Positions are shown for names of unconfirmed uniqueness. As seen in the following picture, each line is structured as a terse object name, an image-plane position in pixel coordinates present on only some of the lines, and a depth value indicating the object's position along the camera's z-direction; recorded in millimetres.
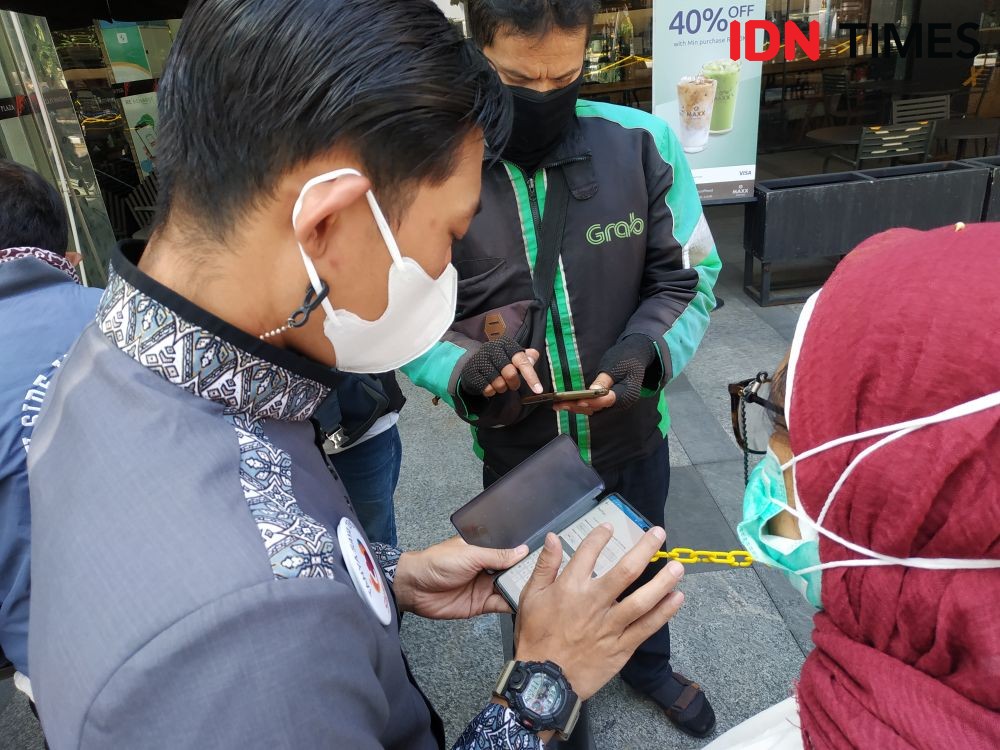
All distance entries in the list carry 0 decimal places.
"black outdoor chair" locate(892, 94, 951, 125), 6672
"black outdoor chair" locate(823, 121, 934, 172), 6336
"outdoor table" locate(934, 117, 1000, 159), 6734
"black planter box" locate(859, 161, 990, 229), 4969
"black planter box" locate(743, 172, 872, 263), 4957
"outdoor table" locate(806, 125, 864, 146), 6660
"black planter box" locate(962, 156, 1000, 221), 5008
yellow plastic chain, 1282
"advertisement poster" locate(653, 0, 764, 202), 4609
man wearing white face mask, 671
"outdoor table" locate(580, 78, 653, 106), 7266
